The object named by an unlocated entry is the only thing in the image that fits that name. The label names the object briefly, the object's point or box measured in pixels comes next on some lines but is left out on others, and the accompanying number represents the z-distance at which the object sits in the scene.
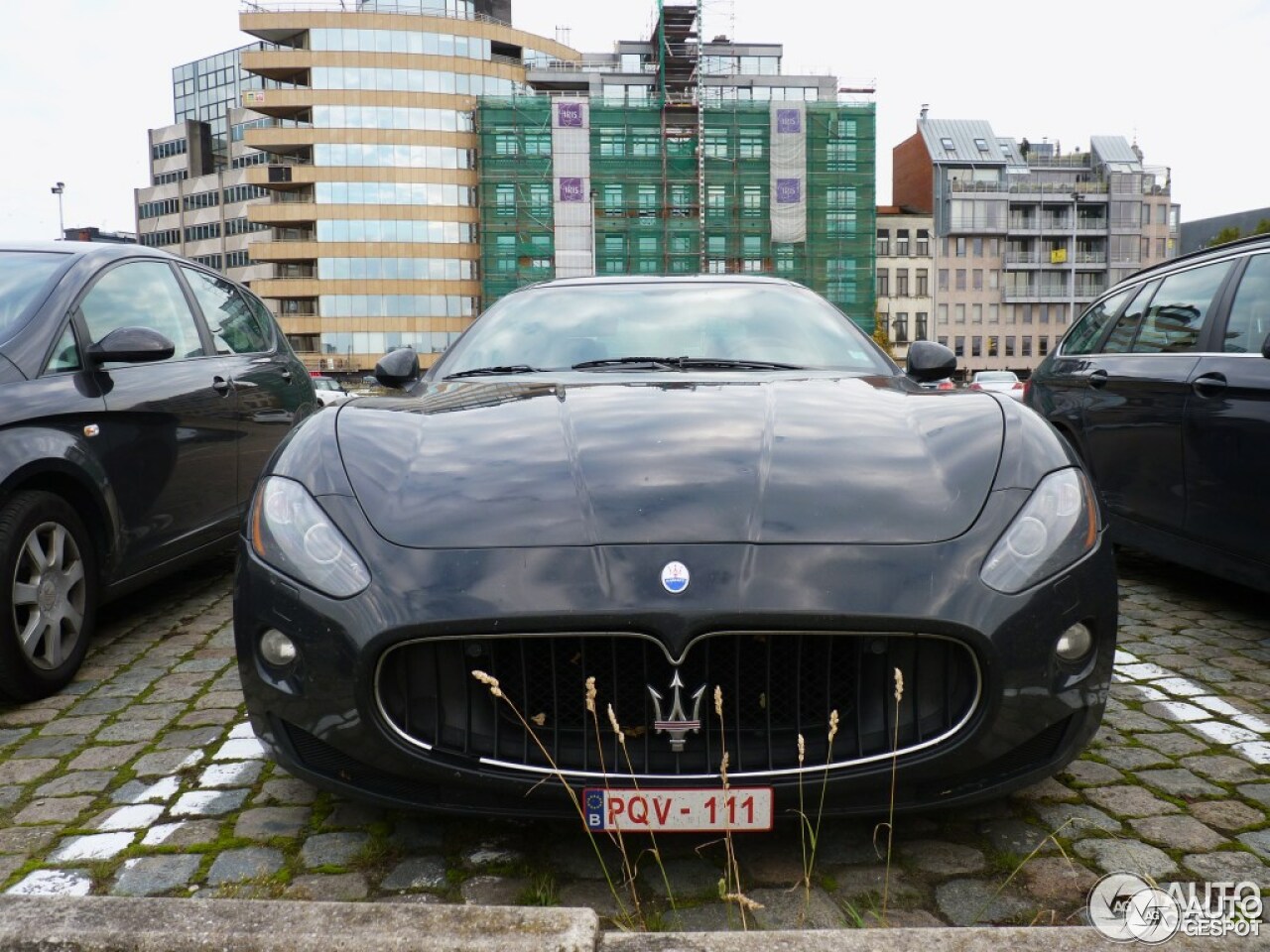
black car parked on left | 3.27
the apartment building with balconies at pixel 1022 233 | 86.62
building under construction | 67.44
